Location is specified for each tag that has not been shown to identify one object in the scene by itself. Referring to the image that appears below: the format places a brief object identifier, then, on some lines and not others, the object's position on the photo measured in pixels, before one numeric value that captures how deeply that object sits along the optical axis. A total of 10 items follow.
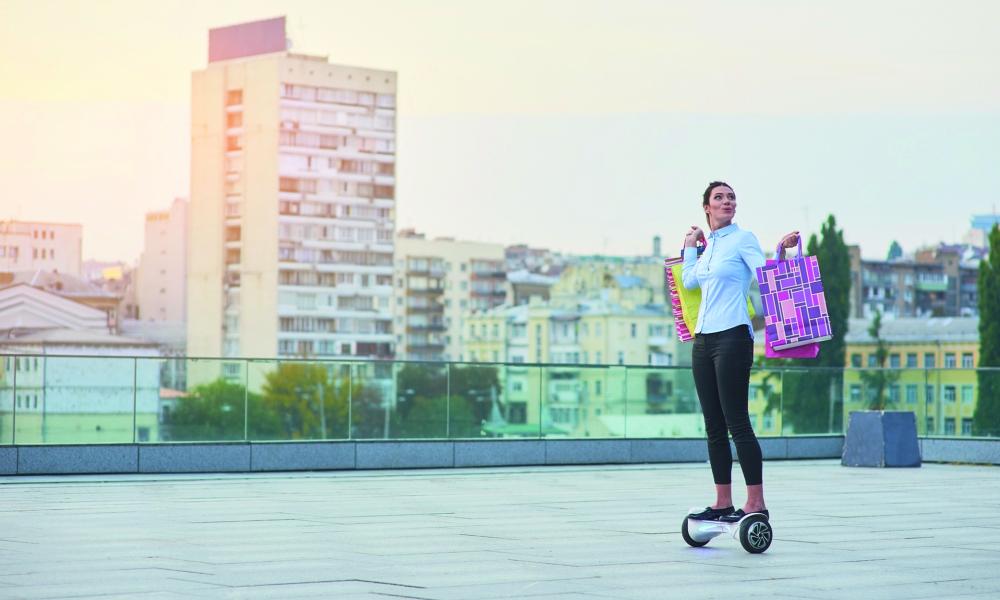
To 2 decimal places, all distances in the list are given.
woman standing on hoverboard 8.12
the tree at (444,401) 16.69
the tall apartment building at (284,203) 160.50
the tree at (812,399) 19.58
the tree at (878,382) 19.94
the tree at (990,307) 77.44
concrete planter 17.16
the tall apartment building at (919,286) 179.38
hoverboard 7.95
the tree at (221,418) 15.70
